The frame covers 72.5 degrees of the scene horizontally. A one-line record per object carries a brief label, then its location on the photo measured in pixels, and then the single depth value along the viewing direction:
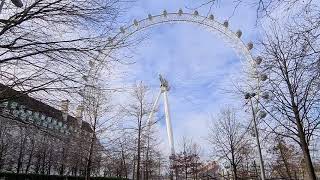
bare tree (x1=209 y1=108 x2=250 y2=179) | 14.20
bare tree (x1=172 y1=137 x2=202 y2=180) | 28.09
